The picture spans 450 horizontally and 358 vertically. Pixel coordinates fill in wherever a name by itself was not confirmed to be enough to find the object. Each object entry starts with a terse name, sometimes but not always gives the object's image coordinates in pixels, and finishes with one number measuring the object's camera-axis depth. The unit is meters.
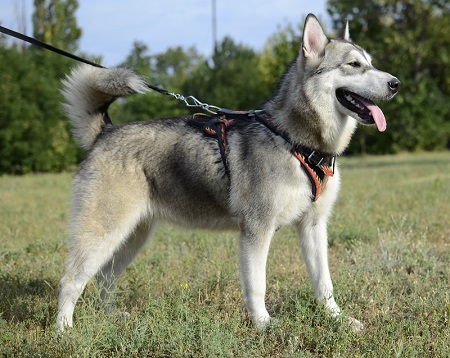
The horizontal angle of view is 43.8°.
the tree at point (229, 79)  35.61
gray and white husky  4.08
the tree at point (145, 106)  26.55
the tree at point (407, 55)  26.92
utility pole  43.22
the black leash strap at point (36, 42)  4.47
